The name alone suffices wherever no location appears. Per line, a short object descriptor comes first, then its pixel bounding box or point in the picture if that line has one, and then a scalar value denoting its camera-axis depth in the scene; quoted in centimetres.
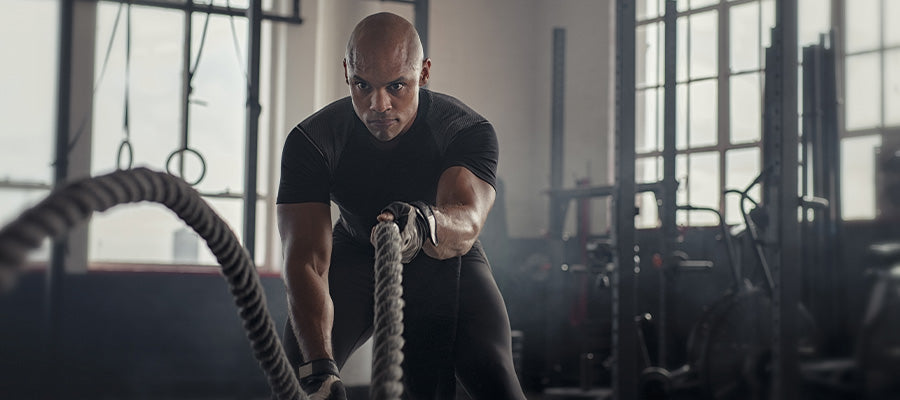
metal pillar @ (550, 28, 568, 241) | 631
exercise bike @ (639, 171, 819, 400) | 436
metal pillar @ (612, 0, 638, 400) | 364
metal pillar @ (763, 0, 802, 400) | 347
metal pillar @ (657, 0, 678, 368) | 444
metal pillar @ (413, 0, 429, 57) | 415
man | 198
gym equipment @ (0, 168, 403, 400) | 72
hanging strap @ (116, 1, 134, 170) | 364
